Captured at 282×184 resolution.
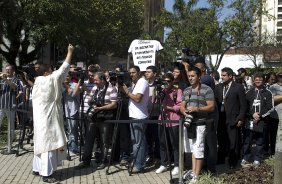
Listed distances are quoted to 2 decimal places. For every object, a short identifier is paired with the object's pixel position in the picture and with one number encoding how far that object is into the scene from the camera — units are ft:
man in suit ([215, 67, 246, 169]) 17.36
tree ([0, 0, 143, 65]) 46.71
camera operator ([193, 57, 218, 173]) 15.62
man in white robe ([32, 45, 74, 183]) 15.45
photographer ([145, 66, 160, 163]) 17.17
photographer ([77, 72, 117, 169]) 16.99
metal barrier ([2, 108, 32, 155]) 20.38
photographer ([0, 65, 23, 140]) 21.34
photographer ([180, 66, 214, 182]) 14.54
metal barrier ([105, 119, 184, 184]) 13.92
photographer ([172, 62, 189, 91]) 16.47
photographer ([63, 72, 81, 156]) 19.84
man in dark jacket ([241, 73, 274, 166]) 18.07
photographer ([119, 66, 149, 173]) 16.30
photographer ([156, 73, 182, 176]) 16.38
